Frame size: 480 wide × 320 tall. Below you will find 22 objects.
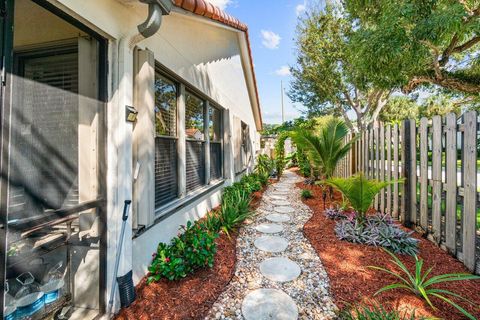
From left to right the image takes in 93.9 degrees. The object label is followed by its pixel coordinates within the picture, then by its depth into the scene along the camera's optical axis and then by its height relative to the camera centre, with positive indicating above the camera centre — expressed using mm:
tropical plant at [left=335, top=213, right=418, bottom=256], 3059 -1116
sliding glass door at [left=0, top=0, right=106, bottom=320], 1458 -45
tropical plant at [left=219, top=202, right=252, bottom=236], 3919 -1055
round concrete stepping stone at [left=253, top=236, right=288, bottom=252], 3421 -1342
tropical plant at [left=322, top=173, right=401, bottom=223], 3537 -502
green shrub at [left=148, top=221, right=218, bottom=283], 2516 -1155
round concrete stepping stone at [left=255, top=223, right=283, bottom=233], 4125 -1292
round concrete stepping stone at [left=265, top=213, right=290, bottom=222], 4676 -1247
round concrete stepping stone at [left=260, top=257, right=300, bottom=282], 2699 -1402
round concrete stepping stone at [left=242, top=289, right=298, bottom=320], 2102 -1453
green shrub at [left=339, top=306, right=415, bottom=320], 1772 -1290
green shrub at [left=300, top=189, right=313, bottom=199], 6445 -1022
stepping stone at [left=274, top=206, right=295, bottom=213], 5276 -1205
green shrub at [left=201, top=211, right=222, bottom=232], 3691 -1076
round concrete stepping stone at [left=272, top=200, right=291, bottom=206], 5937 -1170
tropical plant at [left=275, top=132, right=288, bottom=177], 10798 +286
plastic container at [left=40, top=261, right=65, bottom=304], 1786 -1025
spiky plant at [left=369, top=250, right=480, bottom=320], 2027 -1236
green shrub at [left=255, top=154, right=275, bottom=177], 9942 -274
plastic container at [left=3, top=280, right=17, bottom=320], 1444 -980
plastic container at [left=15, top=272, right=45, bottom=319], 1572 -1004
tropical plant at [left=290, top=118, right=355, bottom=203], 5230 +384
